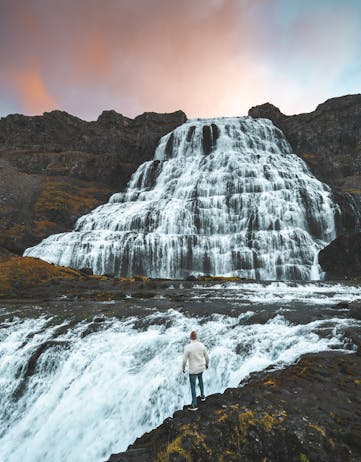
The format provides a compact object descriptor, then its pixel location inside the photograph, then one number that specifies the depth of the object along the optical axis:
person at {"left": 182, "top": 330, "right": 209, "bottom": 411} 8.11
